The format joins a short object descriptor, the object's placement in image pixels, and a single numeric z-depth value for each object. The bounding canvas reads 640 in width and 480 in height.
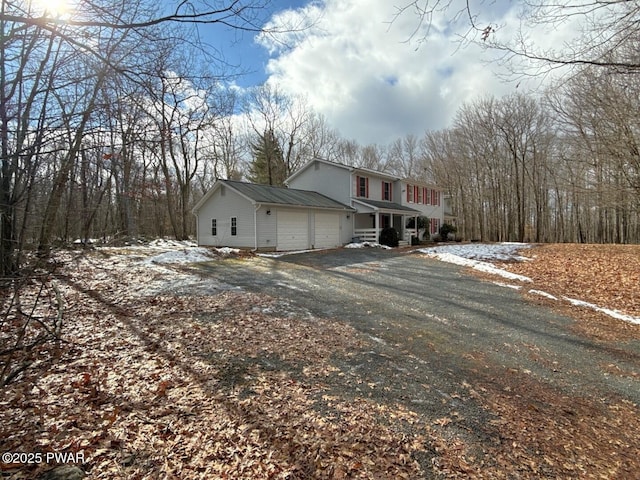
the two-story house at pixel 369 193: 20.81
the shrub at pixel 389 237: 20.84
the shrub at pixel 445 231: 27.97
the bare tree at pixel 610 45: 3.93
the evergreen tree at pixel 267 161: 32.41
